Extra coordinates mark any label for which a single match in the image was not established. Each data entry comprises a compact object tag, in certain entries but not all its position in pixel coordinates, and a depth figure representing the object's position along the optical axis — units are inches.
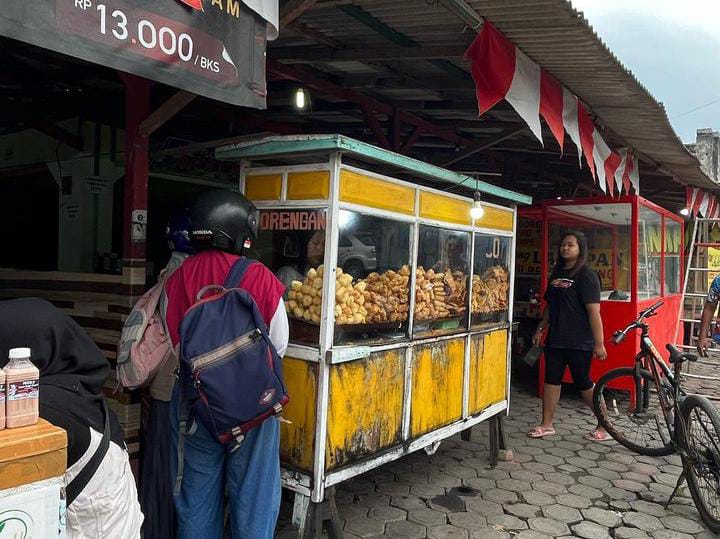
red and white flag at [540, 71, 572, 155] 144.6
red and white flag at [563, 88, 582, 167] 159.8
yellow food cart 112.0
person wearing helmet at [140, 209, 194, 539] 107.8
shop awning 119.8
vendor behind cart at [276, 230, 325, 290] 115.2
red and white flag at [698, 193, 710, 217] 380.2
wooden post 129.7
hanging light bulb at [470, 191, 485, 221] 149.9
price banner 63.1
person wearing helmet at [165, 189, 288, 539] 96.0
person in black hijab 56.3
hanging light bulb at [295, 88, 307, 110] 189.8
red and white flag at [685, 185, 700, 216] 344.3
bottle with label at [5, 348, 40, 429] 50.3
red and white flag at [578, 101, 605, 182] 172.0
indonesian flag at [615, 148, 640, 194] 228.2
